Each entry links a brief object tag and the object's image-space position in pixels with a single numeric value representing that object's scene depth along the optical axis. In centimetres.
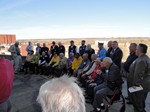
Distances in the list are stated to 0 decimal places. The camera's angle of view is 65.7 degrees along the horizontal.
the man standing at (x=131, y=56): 306
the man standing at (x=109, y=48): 418
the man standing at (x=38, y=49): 628
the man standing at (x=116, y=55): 378
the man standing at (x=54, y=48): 591
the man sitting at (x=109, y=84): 260
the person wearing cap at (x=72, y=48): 567
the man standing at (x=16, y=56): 633
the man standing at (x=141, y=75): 226
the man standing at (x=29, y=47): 705
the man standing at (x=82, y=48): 533
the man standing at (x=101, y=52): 450
